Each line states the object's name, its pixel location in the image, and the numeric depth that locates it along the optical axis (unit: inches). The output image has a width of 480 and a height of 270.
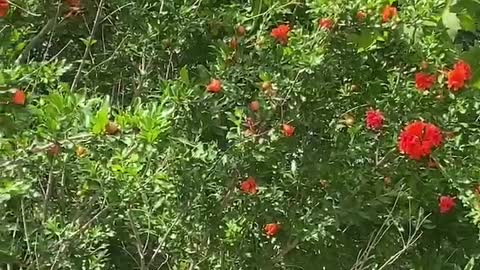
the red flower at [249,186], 188.7
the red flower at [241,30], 199.9
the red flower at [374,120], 198.7
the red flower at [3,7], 167.6
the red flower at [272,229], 201.6
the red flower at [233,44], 194.2
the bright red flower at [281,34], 192.1
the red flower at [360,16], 191.3
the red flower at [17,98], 139.1
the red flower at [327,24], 188.2
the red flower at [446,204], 209.8
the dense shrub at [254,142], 179.5
